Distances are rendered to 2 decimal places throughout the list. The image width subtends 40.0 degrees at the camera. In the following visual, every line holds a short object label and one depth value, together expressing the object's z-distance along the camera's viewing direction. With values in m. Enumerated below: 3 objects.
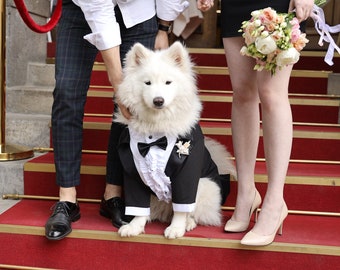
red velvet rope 2.42
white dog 2.04
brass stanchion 2.74
